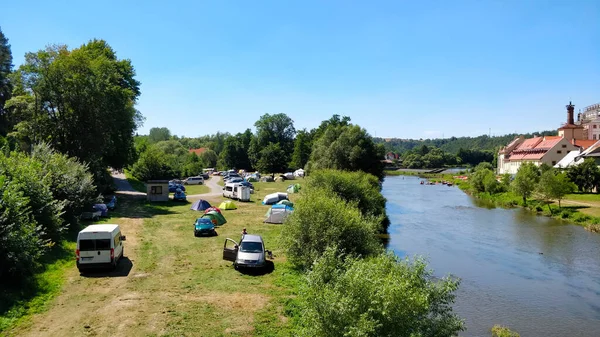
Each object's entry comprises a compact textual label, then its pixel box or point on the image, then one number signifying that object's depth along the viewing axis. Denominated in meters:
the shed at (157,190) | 44.47
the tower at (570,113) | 101.14
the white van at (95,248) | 18.08
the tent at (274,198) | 43.60
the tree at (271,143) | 106.38
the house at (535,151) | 84.38
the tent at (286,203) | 38.20
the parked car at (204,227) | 26.95
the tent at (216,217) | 30.66
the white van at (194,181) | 70.20
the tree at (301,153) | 100.69
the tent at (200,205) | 38.41
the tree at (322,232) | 20.00
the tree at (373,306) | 9.84
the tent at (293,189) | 56.02
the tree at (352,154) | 56.55
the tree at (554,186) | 49.97
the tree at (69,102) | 36.56
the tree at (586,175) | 57.38
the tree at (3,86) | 55.15
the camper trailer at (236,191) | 46.62
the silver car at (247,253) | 19.55
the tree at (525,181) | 56.88
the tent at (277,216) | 33.50
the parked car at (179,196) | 45.62
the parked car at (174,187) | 52.32
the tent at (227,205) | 39.67
